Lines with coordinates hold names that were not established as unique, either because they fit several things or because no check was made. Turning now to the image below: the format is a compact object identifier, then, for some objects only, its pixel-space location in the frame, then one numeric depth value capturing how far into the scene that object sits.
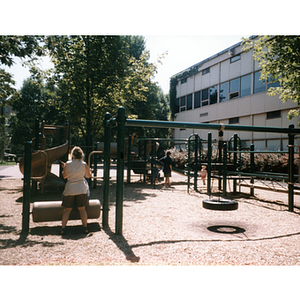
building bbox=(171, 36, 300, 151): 22.28
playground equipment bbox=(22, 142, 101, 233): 5.52
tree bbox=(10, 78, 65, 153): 42.66
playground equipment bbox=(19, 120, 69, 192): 9.95
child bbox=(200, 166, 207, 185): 15.04
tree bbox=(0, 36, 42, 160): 8.35
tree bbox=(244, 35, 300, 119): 13.30
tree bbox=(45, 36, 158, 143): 14.45
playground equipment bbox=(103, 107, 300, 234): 5.36
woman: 5.52
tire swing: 5.05
